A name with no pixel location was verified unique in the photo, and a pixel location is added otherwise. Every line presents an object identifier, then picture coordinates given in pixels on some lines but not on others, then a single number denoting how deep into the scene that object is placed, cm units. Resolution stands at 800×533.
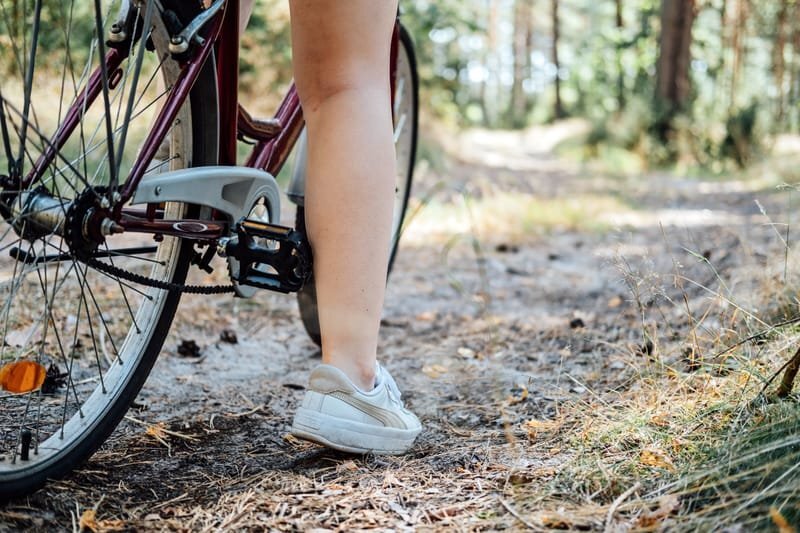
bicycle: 109
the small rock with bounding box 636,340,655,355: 170
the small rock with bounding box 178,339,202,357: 206
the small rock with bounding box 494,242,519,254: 413
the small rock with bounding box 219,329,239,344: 222
